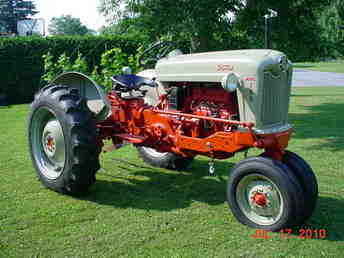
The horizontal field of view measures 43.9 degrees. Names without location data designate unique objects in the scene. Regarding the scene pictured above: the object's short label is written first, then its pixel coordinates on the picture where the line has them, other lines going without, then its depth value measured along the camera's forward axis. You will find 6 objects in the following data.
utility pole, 9.01
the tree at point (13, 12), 58.88
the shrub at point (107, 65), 10.07
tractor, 3.95
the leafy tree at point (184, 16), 8.08
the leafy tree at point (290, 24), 8.87
